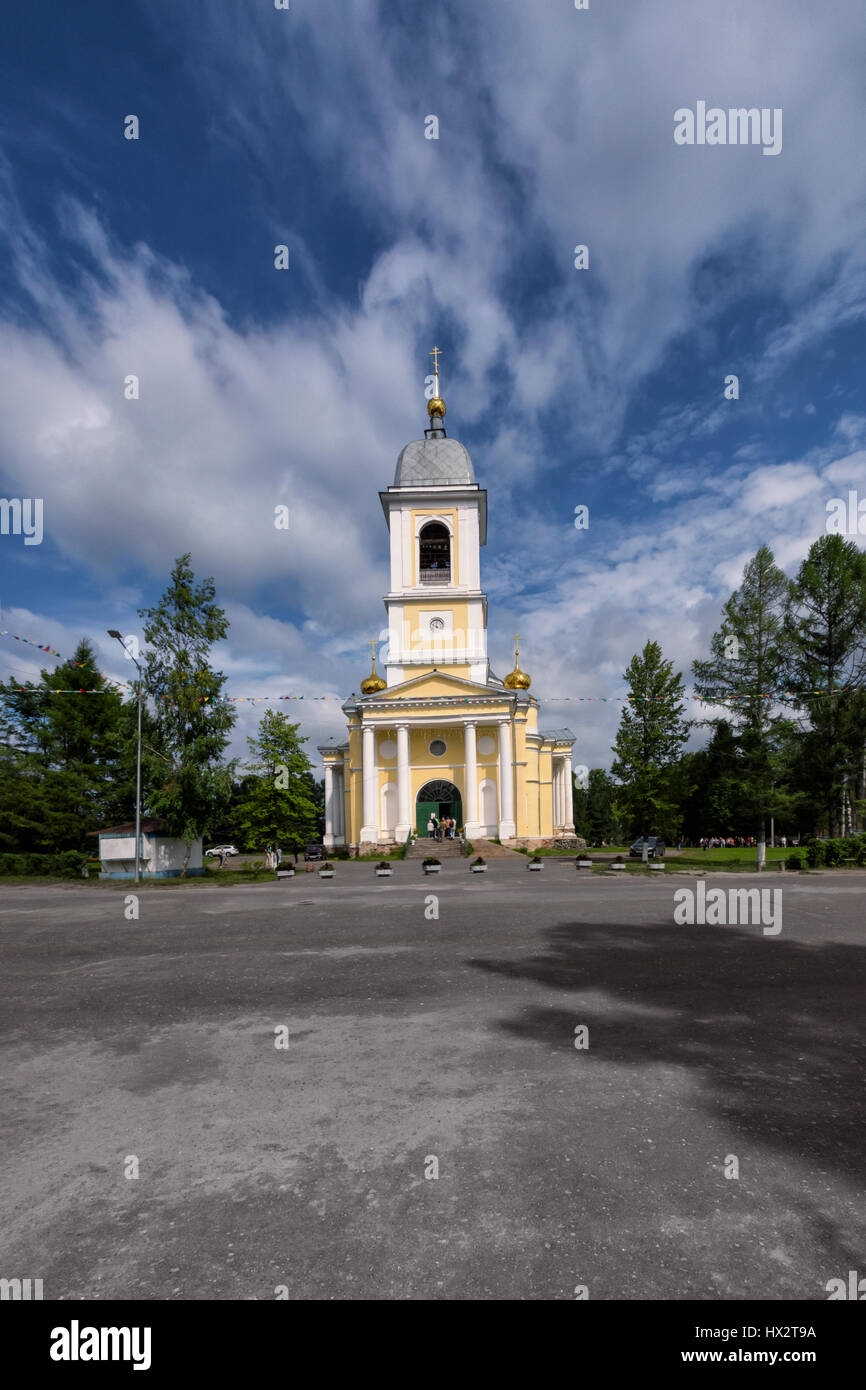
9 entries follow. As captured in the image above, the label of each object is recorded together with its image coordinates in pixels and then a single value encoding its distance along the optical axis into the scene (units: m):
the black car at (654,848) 37.13
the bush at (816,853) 26.69
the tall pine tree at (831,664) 33.03
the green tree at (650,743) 34.19
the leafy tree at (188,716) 26.62
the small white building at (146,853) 27.52
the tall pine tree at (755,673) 28.95
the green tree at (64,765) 32.19
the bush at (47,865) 29.53
